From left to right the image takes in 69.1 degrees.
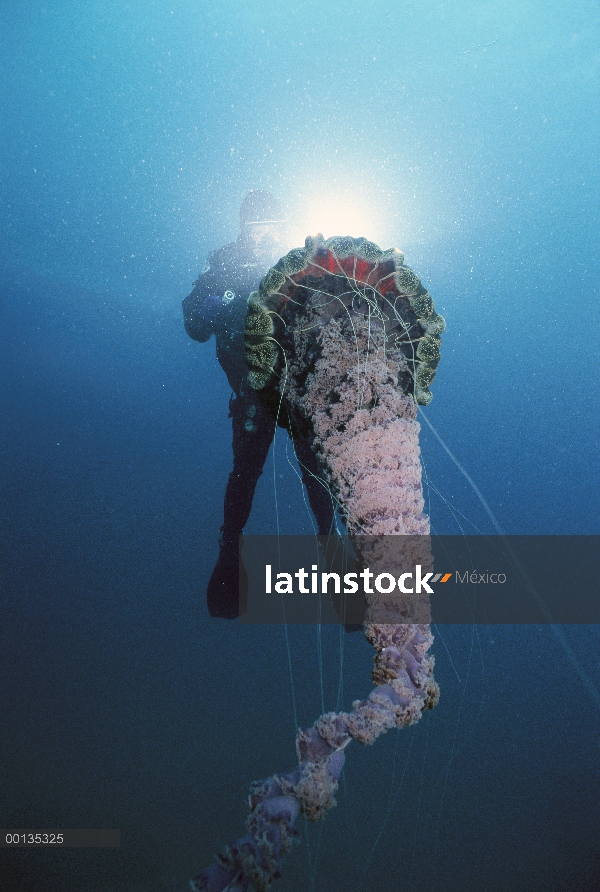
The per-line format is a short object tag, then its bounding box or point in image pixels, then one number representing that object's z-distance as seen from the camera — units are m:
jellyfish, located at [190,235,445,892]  1.83
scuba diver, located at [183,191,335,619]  4.70
